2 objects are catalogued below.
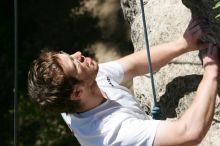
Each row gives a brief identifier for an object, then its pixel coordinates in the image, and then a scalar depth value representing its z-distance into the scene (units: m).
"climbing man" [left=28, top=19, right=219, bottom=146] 3.28
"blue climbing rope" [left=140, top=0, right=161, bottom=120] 3.54
